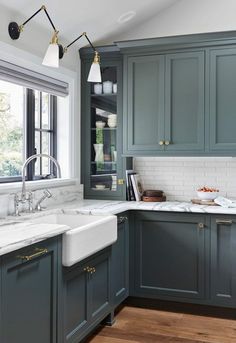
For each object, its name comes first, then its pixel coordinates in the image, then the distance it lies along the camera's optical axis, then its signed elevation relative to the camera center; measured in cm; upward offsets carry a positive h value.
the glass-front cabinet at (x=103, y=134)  432 +29
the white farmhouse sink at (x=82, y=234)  266 -48
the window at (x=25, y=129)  355 +29
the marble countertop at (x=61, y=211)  225 -39
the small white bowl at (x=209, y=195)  406 -29
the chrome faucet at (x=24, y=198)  318 -27
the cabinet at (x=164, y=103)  396 +56
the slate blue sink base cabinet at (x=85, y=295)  277 -91
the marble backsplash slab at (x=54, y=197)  314 -30
